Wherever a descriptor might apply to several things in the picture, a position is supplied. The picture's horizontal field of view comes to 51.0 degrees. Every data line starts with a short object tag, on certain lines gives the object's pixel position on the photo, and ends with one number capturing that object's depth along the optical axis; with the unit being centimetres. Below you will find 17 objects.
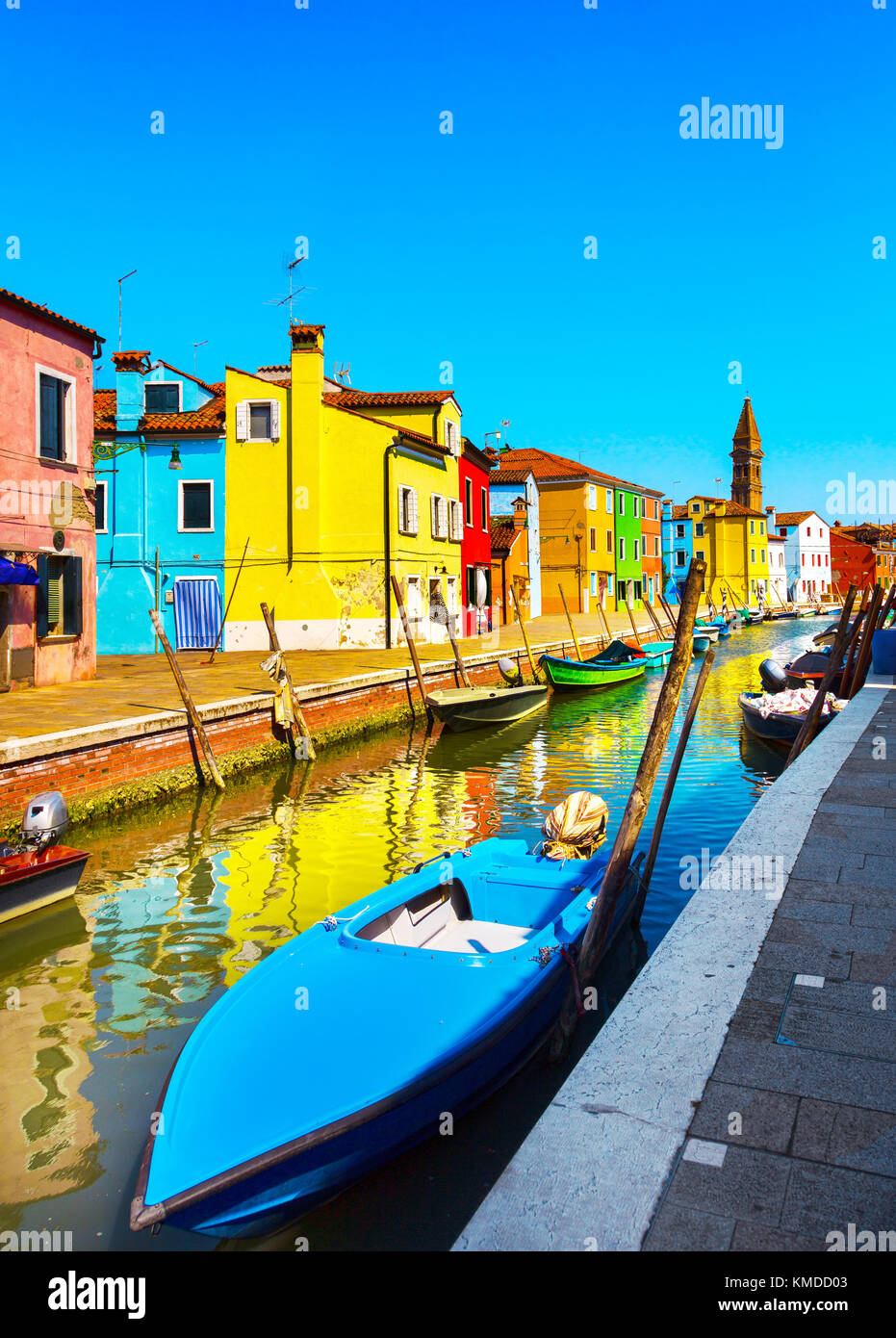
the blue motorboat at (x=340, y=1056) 372
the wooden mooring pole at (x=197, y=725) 1298
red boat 768
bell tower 9088
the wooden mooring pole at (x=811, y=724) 1204
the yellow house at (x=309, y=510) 2659
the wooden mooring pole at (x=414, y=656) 1884
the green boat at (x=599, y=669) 2486
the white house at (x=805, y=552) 9200
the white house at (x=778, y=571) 8794
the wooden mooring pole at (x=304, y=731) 1560
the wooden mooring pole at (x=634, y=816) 549
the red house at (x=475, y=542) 3433
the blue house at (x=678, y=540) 7262
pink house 1550
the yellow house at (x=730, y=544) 7581
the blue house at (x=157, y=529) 2658
